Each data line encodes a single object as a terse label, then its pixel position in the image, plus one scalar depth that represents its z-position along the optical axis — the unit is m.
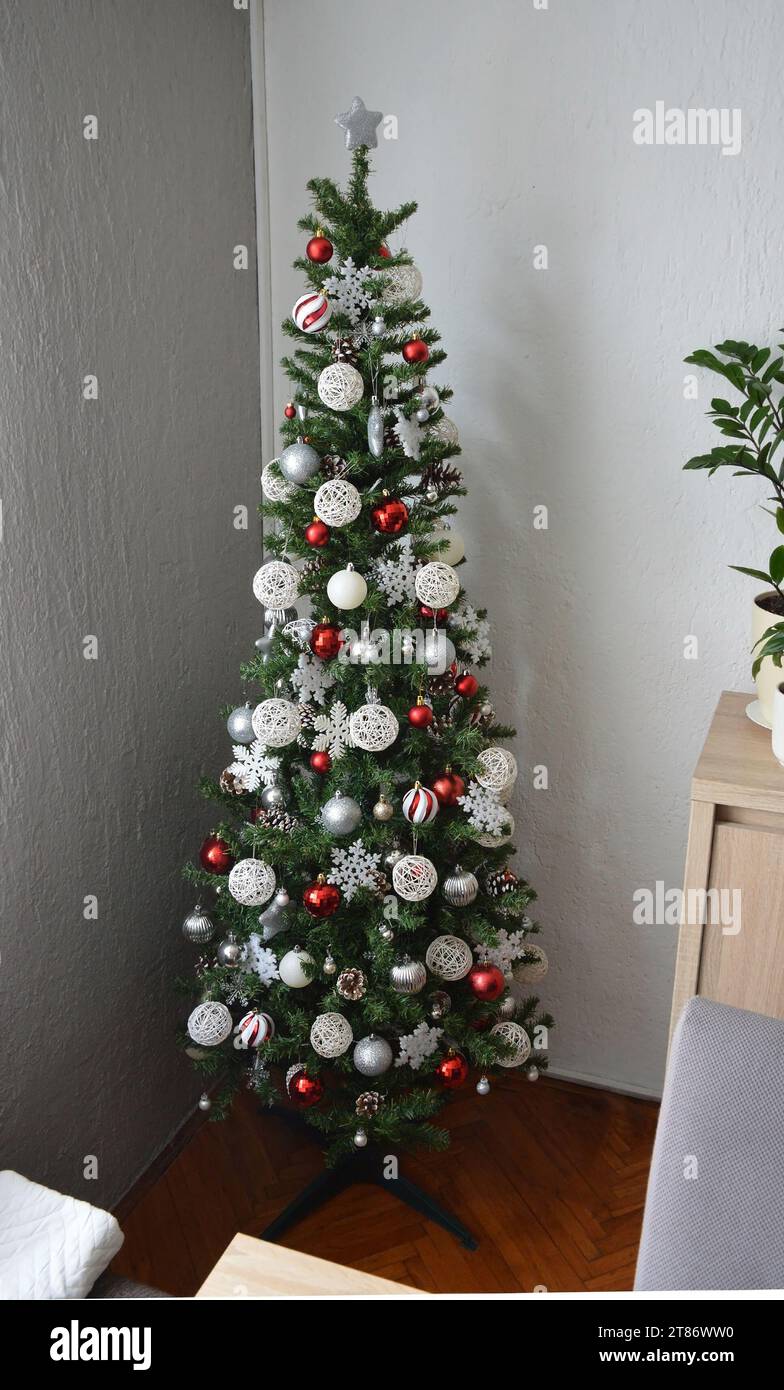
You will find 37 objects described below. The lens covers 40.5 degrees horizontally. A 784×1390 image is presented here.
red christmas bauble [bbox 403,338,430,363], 1.70
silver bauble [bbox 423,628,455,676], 1.77
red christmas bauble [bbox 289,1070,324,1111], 1.83
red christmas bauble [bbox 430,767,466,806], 1.79
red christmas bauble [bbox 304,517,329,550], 1.73
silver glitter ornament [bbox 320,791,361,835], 1.74
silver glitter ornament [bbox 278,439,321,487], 1.73
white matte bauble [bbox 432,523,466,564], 1.86
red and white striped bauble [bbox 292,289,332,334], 1.69
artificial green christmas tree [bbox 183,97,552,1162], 1.73
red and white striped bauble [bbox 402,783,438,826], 1.74
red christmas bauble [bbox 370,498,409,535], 1.72
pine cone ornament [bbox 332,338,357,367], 1.74
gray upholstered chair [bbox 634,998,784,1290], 0.96
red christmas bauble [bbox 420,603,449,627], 1.80
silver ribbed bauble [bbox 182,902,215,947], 1.93
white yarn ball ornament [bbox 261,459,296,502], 1.81
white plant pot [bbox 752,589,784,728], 1.77
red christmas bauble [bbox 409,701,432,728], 1.76
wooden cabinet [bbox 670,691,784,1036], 1.64
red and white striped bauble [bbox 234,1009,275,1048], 1.83
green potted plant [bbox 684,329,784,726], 1.77
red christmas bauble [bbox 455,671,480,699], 1.84
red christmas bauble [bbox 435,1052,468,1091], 1.85
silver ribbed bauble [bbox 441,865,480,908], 1.82
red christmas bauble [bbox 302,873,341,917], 1.76
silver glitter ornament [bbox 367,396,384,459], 1.71
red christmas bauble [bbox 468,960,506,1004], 1.86
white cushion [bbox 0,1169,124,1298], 1.24
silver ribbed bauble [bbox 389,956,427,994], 1.77
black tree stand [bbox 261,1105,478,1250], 2.00
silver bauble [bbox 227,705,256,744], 1.86
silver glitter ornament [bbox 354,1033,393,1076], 1.80
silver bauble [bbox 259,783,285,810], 1.84
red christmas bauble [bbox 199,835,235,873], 1.89
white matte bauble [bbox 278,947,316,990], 1.80
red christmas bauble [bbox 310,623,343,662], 1.75
